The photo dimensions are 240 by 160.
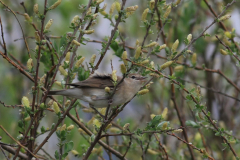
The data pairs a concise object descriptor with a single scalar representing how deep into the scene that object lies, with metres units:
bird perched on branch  6.96
